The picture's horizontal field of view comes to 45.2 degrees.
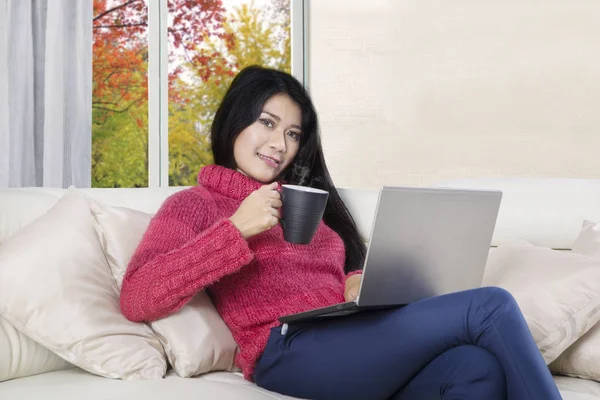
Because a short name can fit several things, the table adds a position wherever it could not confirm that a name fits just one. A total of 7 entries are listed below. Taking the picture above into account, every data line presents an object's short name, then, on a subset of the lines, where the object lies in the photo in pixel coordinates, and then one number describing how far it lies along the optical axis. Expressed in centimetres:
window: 421
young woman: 134
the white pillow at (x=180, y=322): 160
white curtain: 330
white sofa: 141
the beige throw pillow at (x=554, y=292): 172
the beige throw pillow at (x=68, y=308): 150
